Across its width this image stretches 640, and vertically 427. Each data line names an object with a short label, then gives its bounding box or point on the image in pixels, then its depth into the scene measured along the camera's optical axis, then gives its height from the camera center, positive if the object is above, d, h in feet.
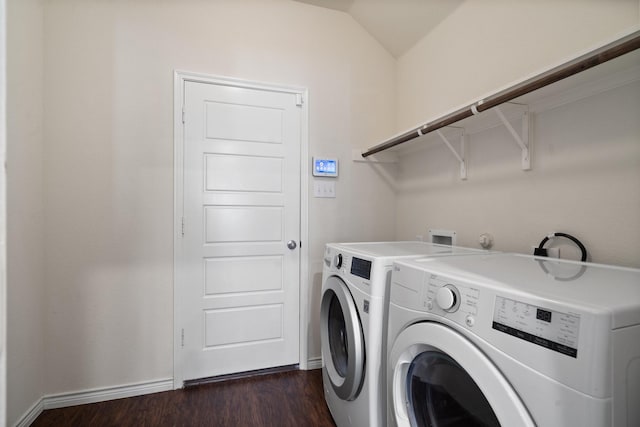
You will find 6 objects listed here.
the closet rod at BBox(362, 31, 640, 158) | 2.65 +1.51
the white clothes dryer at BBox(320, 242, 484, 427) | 3.67 -1.65
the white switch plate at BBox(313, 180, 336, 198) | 7.04 +0.50
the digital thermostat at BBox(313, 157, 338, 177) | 6.98 +1.04
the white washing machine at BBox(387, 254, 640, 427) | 1.65 -0.93
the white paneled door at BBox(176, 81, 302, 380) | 6.17 -0.51
